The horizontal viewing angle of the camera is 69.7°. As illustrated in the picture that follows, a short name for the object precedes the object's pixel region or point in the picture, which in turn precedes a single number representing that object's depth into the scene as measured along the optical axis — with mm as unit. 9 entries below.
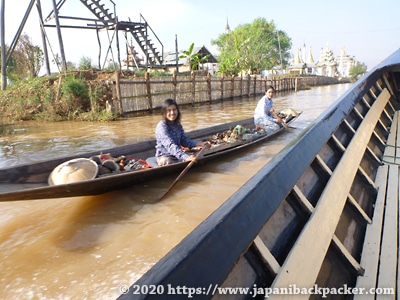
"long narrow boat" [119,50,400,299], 898
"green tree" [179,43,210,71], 20619
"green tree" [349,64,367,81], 62484
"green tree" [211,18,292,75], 38562
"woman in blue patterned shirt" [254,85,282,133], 7352
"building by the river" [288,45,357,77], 61781
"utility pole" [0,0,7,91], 11632
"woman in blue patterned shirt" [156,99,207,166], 4156
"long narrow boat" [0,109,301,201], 2963
